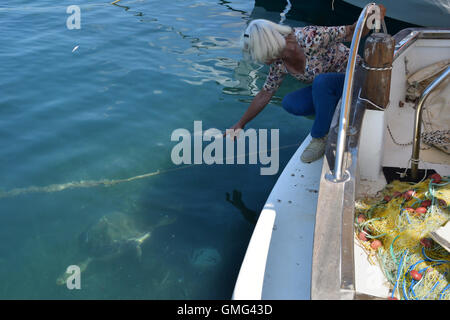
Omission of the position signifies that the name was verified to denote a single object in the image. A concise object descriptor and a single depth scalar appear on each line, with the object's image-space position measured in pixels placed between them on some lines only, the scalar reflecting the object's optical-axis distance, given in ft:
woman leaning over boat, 10.34
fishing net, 7.20
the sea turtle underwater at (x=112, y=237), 10.94
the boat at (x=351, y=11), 23.91
